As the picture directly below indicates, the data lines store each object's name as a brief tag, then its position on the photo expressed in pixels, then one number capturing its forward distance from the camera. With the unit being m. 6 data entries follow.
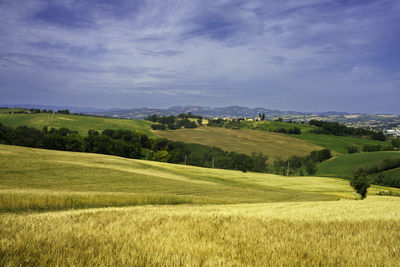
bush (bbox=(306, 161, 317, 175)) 101.12
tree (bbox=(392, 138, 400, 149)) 135.61
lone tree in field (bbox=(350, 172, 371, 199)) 47.05
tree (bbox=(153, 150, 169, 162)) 100.25
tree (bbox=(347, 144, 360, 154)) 127.61
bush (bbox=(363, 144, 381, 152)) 126.65
